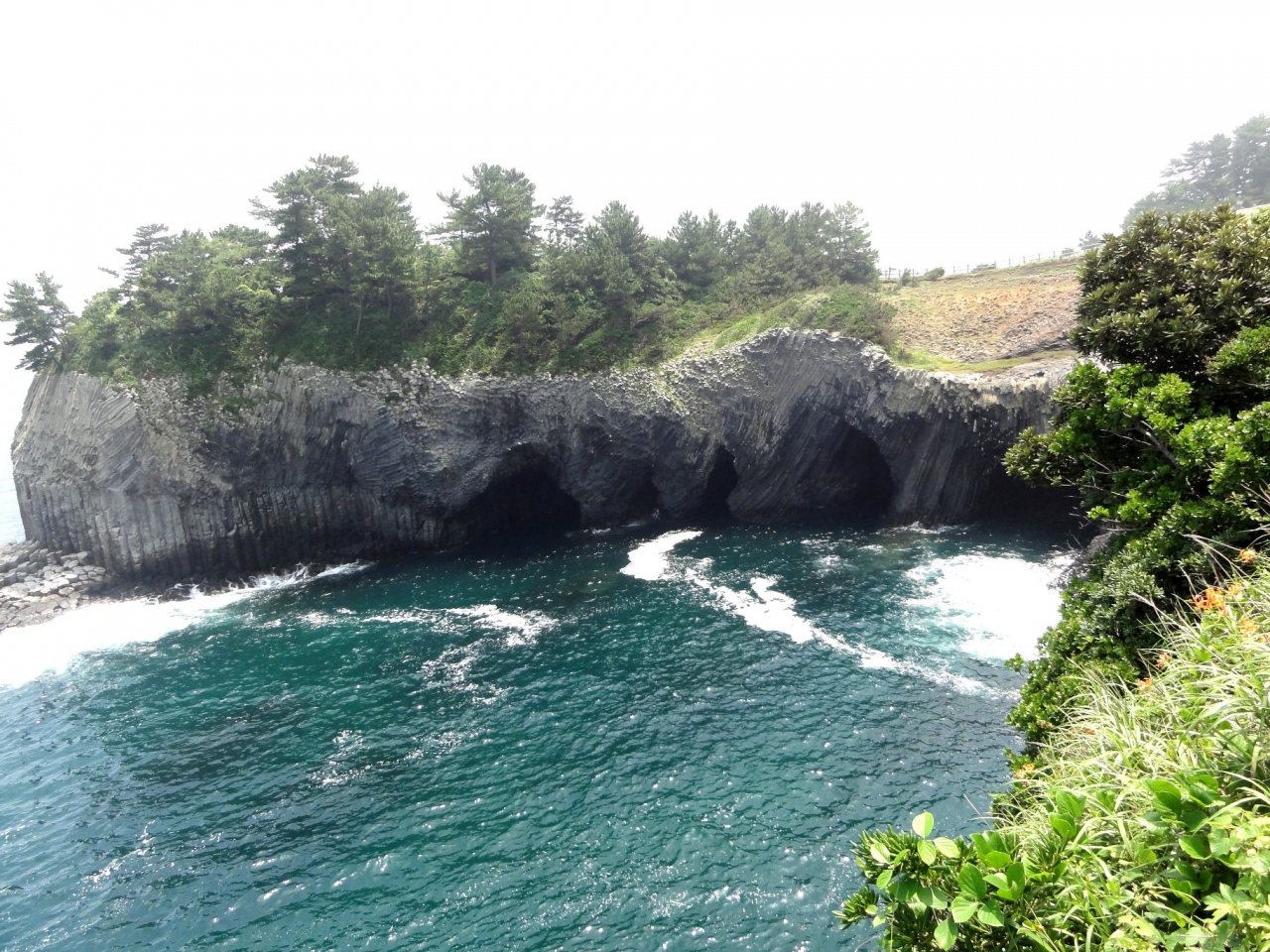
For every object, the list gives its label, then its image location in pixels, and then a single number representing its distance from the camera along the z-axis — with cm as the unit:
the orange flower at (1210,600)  922
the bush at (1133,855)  537
